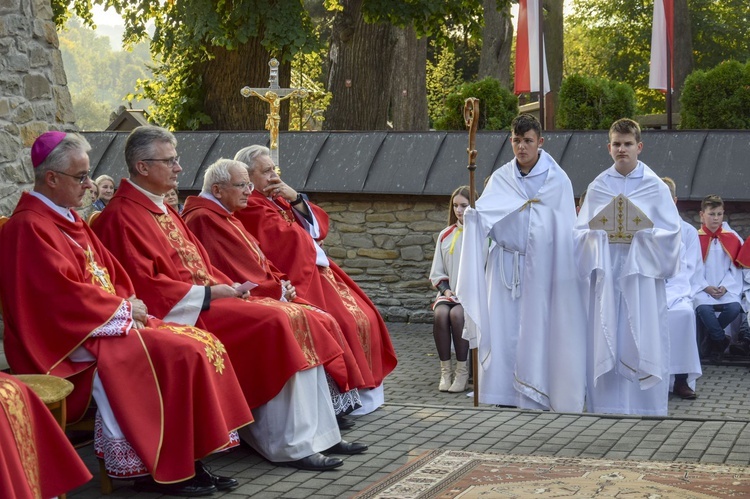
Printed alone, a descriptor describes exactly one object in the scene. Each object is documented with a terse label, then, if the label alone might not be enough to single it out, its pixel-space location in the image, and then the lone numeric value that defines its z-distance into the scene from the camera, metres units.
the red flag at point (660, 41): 14.84
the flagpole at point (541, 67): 14.38
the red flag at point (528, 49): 15.19
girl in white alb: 9.60
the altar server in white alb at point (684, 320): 9.27
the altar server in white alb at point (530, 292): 8.29
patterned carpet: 5.45
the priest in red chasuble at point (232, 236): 6.98
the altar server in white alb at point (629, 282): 8.27
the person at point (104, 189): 9.71
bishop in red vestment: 5.44
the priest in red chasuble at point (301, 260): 7.43
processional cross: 9.53
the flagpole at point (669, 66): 13.93
